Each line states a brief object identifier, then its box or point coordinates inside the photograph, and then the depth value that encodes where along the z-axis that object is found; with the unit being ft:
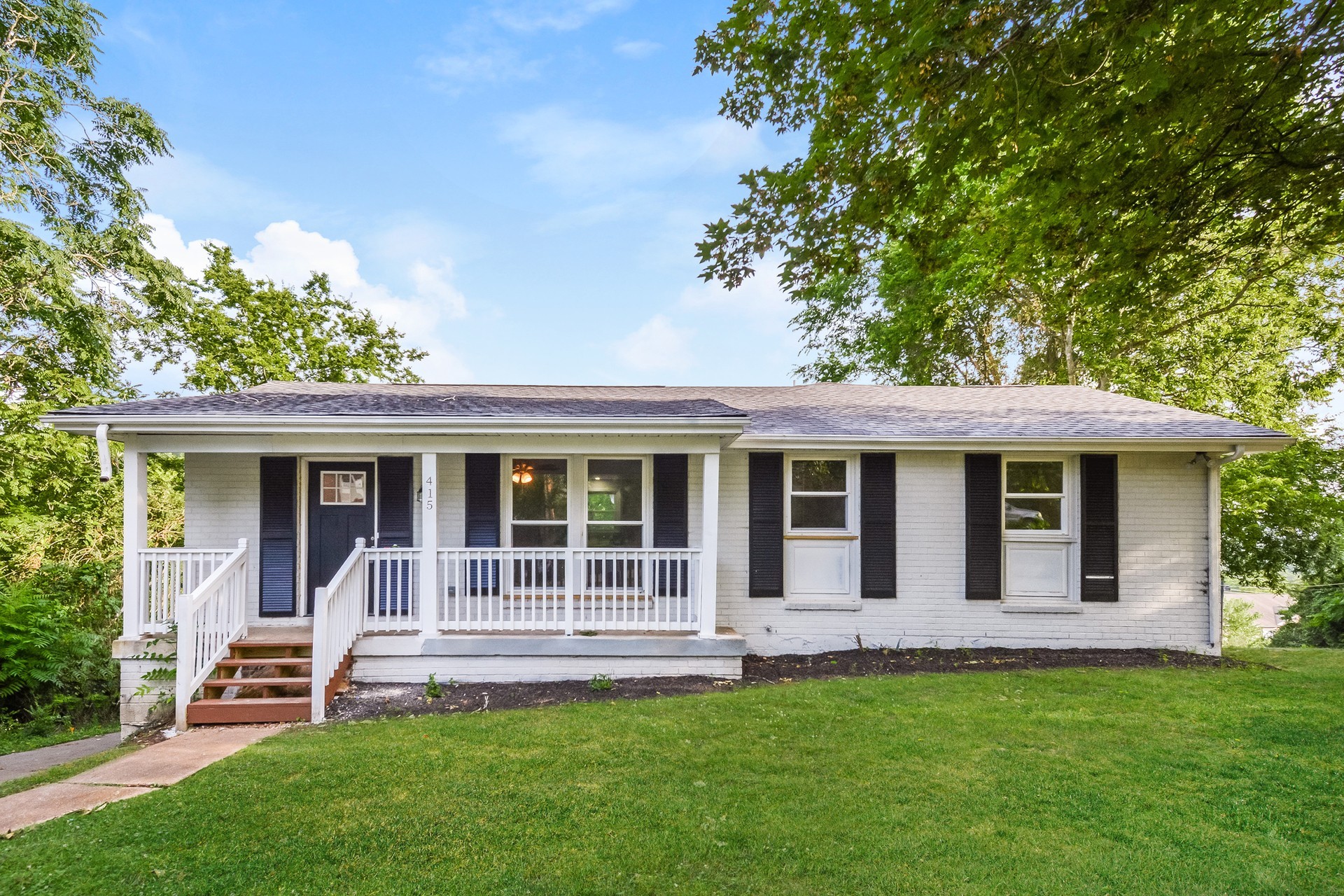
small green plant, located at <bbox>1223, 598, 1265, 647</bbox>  58.49
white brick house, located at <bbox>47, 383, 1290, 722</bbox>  24.84
